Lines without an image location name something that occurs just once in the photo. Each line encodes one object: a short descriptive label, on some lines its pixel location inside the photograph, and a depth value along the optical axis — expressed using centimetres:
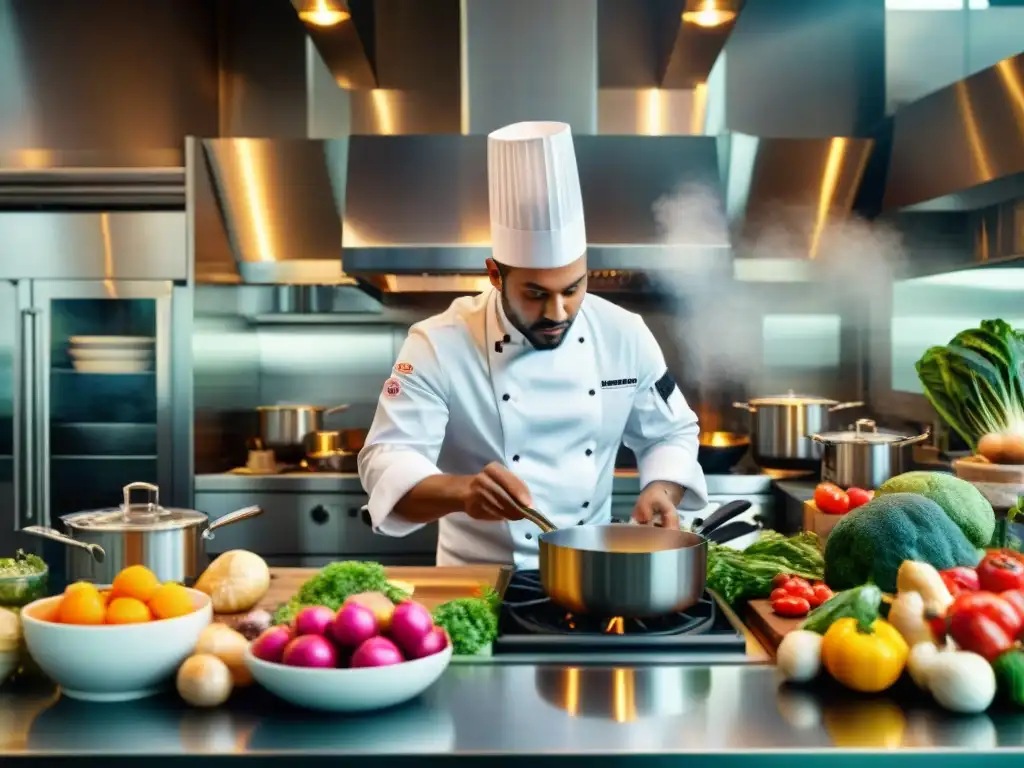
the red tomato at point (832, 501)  227
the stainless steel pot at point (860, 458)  326
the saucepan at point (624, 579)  137
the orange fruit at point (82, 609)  124
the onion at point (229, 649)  126
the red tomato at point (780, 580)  169
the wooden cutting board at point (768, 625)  146
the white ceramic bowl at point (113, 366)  379
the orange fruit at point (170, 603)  128
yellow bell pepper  123
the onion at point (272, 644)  123
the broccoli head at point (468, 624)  140
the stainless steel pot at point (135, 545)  172
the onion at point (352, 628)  122
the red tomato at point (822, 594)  158
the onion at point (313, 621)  124
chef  203
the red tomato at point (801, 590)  159
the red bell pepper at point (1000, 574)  145
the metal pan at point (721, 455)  381
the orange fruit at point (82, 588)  128
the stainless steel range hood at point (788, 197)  402
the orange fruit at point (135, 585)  130
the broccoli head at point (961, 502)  178
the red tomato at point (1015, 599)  130
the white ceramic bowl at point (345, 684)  117
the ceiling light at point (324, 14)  312
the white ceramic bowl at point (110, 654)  121
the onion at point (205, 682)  121
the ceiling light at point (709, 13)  313
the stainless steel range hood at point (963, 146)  290
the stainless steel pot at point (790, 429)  375
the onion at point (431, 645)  123
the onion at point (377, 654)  119
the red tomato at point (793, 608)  155
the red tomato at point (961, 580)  145
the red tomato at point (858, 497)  224
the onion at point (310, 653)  119
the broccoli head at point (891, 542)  158
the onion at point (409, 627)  124
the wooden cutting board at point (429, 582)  175
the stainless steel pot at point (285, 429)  399
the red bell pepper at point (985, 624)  124
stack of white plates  379
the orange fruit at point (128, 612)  125
